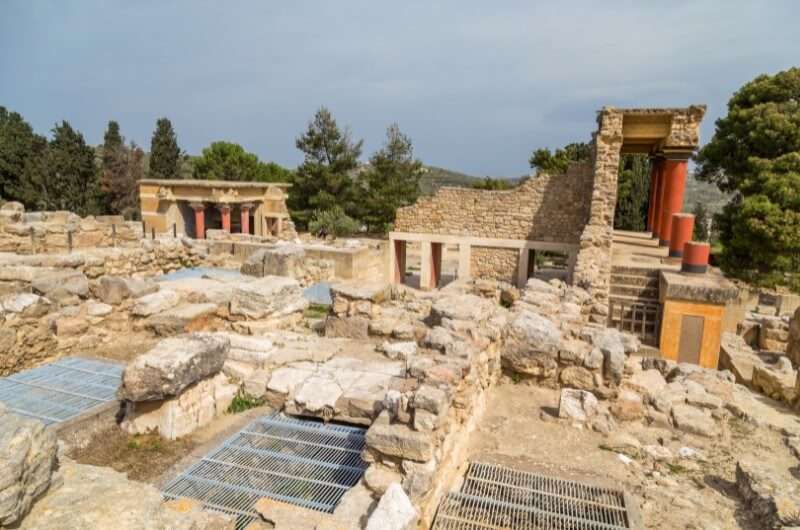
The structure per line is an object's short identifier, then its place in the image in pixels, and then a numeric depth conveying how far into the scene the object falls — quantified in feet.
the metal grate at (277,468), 12.30
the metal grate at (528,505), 12.27
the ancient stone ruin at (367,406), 11.58
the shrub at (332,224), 96.84
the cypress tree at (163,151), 132.57
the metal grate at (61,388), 15.65
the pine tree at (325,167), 107.04
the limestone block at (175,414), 14.80
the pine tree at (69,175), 124.16
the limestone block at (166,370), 14.16
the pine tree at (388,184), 106.01
